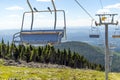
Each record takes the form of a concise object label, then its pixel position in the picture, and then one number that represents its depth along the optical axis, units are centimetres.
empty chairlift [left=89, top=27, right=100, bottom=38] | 2311
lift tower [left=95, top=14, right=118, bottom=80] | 2364
